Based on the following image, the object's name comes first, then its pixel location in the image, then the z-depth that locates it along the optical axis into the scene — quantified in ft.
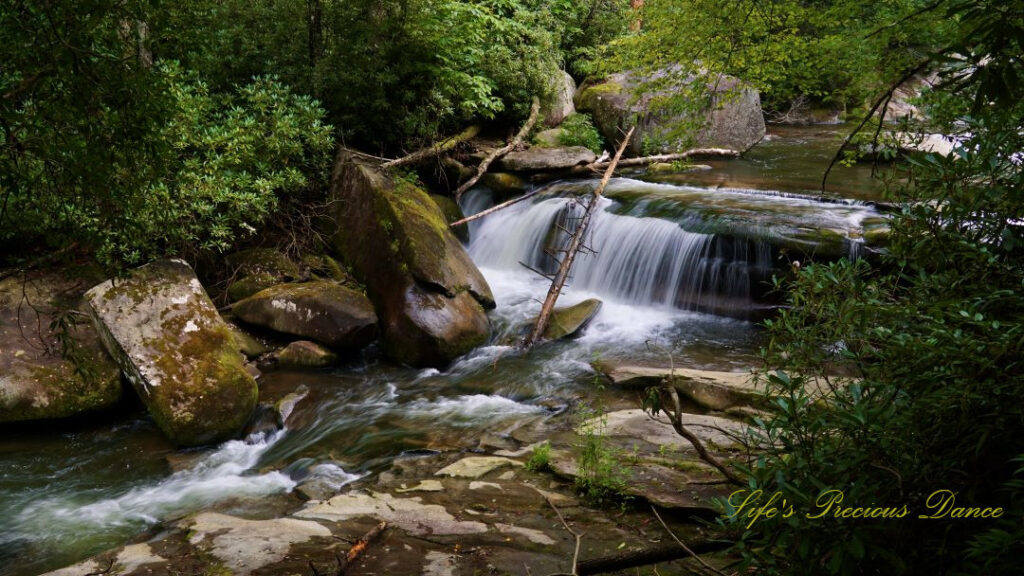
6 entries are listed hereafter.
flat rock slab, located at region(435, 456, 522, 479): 14.96
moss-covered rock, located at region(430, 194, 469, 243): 33.01
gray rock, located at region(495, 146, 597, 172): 36.35
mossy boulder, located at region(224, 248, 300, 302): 26.50
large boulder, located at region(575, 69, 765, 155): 42.83
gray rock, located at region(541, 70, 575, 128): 42.96
